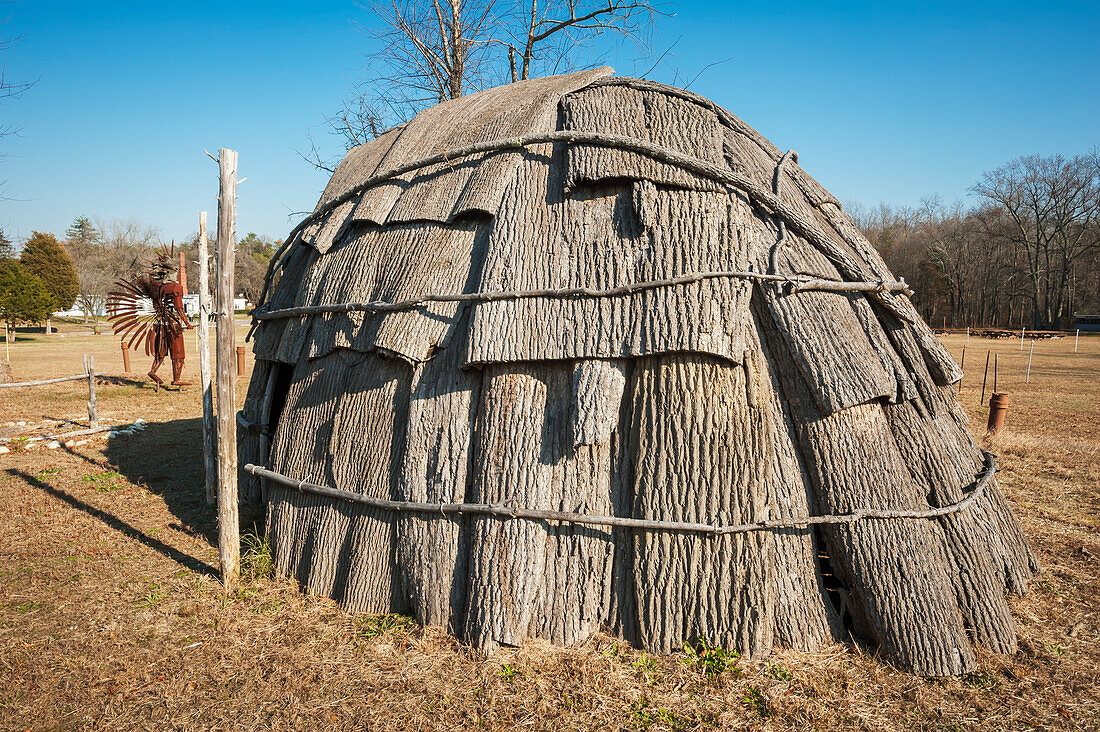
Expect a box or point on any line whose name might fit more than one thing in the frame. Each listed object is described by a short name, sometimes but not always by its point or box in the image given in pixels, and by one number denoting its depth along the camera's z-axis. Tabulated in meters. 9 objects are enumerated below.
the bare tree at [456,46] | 12.12
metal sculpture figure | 13.70
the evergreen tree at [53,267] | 35.38
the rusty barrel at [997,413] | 8.78
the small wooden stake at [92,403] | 9.93
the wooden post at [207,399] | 5.75
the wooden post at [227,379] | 4.58
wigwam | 3.79
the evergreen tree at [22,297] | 27.47
